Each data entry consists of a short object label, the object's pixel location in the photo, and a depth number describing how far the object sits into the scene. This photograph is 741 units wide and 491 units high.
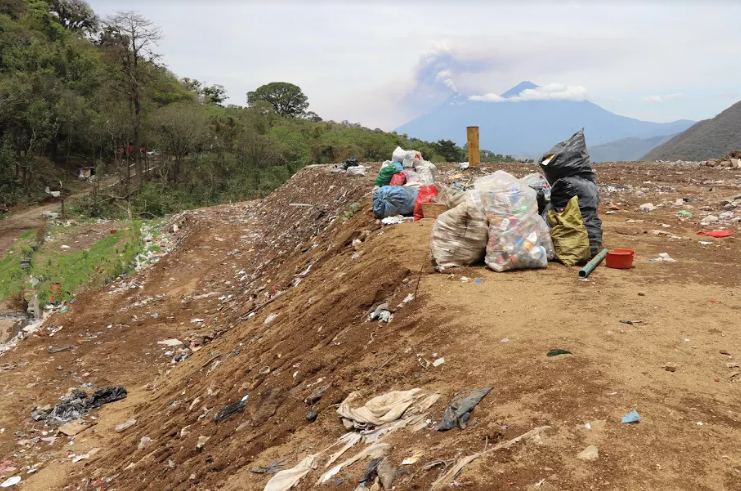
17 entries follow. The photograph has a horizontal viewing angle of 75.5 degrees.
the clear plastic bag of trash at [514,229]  4.11
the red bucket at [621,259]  4.06
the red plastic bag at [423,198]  6.14
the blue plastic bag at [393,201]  6.32
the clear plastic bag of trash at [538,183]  4.56
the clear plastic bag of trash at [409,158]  7.68
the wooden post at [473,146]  9.27
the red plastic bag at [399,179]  7.15
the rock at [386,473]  1.99
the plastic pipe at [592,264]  3.88
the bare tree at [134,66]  17.39
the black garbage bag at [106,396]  5.18
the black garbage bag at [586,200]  4.45
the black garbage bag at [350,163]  12.52
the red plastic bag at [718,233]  5.17
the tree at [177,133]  19.33
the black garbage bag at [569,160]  4.60
